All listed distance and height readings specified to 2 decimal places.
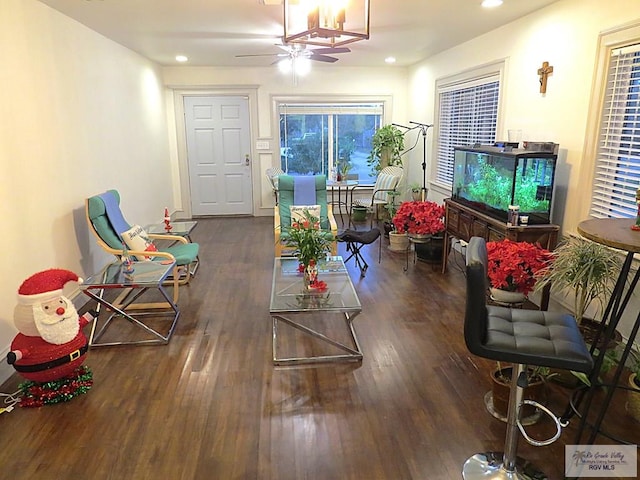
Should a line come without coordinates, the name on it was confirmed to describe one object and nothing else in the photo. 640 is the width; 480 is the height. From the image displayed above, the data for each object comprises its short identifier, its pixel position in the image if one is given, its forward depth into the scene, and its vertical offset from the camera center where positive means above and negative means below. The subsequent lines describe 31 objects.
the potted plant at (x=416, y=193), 6.26 -0.79
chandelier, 2.14 +0.58
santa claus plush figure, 2.43 -1.09
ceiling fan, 4.54 +0.86
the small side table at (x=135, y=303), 3.13 -1.36
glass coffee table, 2.89 -1.09
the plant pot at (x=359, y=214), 6.94 -1.20
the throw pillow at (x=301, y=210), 5.04 -0.84
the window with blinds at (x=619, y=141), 2.84 -0.03
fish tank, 3.30 -0.33
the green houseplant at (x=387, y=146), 6.97 -0.15
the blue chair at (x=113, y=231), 3.66 -0.80
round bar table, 1.75 -0.42
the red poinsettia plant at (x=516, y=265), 2.89 -0.83
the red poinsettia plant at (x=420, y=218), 4.57 -0.84
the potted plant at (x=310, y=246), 3.12 -0.77
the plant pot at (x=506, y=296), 3.01 -1.07
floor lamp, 6.27 -0.30
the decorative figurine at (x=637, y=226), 1.88 -0.38
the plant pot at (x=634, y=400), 2.26 -1.33
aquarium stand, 3.26 -0.74
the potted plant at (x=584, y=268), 2.44 -0.72
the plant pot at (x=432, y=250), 4.84 -1.24
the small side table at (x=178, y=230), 4.65 -0.98
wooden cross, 3.58 +0.51
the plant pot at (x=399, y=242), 5.41 -1.27
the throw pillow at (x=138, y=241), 3.76 -0.89
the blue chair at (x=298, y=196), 5.17 -0.69
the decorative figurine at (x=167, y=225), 4.60 -0.90
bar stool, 1.61 -0.78
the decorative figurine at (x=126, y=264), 3.27 -0.95
